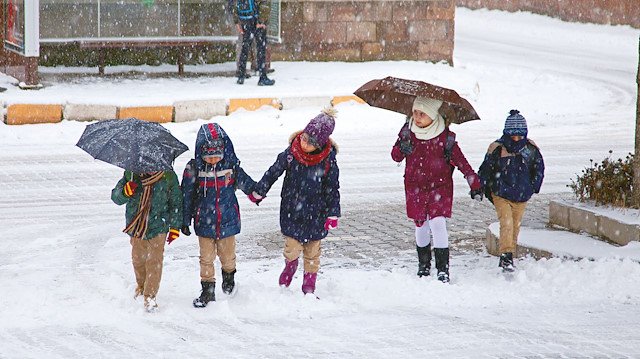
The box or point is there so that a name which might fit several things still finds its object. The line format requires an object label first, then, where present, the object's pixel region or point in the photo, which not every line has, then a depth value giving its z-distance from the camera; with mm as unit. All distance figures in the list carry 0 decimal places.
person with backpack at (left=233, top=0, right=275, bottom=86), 35391
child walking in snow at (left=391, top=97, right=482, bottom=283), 16723
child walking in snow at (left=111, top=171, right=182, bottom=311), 14700
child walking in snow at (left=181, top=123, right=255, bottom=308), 14916
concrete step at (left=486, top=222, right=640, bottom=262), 17402
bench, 35823
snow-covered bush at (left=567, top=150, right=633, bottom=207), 18838
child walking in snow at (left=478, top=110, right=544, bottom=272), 17340
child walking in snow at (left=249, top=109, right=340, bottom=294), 15403
